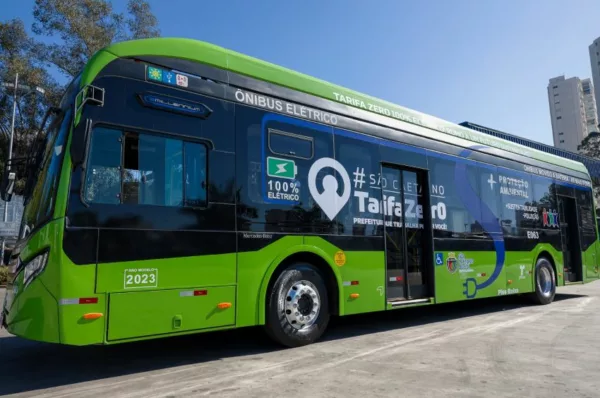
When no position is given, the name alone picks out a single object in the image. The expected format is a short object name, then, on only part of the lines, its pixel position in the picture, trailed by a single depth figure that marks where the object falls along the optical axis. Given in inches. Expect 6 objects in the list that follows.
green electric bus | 178.2
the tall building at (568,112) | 4589.1
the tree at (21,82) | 851.6
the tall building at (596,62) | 4448.8
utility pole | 839.7
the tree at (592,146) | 2160.4
